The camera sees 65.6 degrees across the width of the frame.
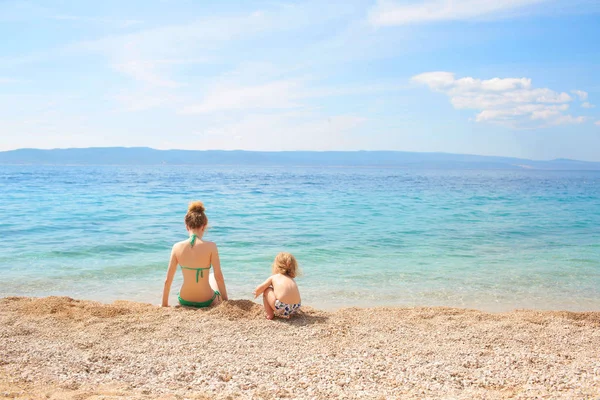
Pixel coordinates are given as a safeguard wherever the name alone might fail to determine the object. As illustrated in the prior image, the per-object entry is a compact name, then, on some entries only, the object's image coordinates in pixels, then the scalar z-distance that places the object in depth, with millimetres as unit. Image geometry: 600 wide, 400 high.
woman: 6559
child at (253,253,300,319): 6066
